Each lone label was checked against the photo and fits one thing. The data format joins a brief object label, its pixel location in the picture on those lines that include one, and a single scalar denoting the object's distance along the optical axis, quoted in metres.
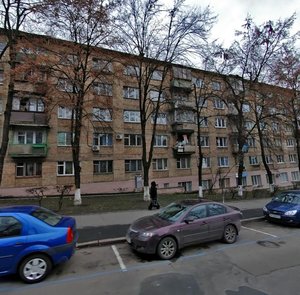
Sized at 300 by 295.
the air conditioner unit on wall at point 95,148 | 27.00
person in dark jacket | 14.61
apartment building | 16.67
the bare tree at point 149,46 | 18.97
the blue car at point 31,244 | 5.45
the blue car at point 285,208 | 10.40
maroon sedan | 6.98
